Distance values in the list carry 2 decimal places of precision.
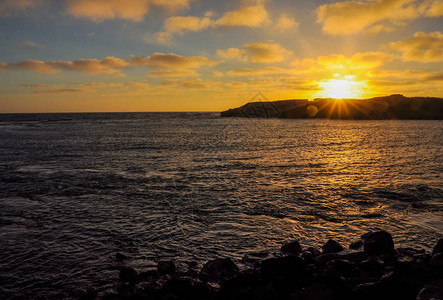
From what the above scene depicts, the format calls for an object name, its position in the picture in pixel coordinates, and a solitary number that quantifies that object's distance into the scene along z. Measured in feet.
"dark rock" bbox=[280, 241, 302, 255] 31.68
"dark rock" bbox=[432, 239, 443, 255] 28.45
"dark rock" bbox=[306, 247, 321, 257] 31.04
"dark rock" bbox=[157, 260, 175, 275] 27.84
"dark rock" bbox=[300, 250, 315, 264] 29.22
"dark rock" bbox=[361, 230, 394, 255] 29.86
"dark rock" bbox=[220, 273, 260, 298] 23.01
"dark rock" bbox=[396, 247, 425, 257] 30.12
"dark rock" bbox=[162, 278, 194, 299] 22.98
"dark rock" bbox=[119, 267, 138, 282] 26.71
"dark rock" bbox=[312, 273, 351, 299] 21.74
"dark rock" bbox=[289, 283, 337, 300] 20.88
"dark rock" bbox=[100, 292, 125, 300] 22.74
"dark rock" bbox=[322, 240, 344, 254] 31.58
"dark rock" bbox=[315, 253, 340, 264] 28.94
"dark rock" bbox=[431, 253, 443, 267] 26.15
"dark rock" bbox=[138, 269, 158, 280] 26.96
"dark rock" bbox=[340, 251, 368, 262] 29.09
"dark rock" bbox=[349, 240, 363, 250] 32.74
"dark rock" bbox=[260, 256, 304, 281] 25.14
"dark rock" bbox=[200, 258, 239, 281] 26.94
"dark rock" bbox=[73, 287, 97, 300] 24.30
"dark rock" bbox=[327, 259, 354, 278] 25.85
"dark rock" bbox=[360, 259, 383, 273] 26.50
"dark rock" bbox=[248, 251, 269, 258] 31.39
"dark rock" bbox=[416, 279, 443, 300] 19.54
